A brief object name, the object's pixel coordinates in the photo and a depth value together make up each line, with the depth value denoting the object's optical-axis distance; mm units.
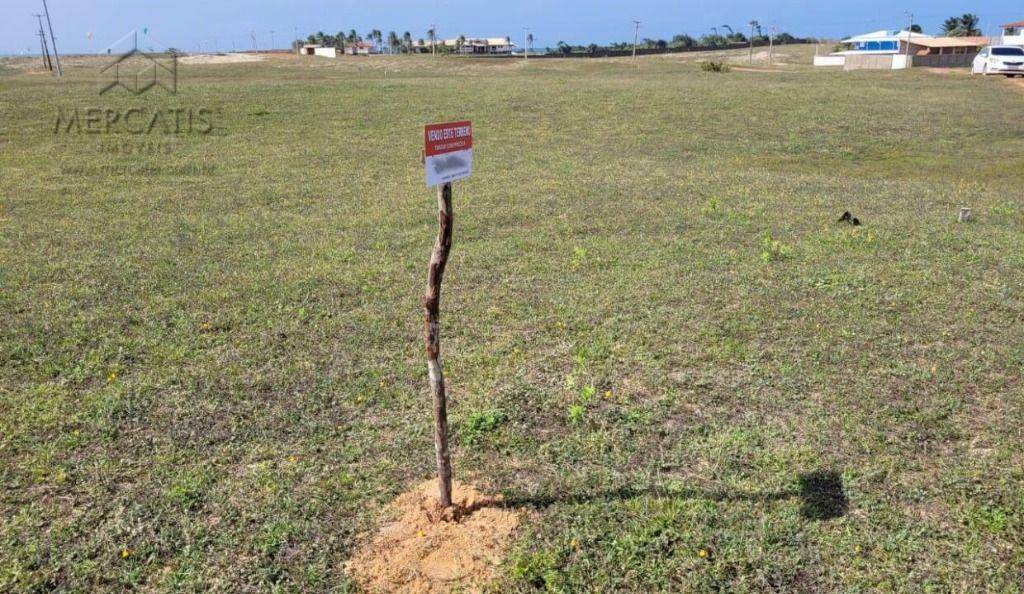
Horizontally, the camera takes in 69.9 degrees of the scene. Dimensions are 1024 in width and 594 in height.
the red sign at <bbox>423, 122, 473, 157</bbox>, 3223
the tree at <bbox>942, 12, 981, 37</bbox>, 78250
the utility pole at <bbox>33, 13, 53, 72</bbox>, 41750
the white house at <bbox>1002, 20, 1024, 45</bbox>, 49553
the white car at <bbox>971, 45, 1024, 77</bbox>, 34062
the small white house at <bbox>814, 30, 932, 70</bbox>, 47906
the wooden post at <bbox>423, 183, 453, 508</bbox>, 3430
